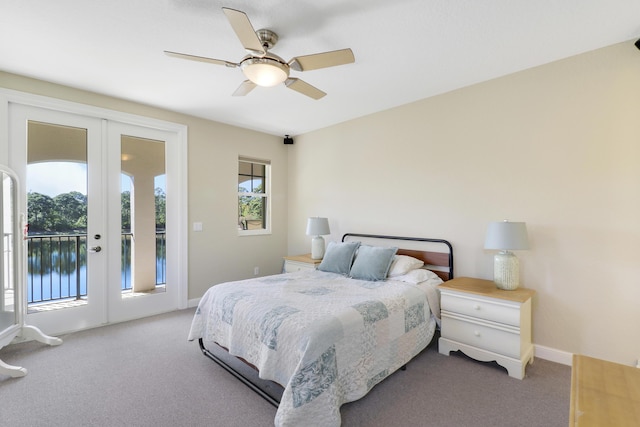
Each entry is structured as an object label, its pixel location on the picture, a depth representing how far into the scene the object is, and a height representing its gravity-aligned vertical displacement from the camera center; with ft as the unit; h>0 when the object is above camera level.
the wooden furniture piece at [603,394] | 3.10 -2.12
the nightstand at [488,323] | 8.03 -3.13
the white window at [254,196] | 16.05 +1.01
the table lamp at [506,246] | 8.55 -0.94
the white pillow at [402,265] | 10.61 -1.85
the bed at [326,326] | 5.94 -2.70
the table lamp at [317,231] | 14.10 -0.79
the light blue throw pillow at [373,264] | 10.52 -1.78
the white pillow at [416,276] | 10.08 -2.16
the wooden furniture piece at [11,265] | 8.80 -1.43
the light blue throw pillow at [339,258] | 11.53 -1.71
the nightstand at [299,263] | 13.58 -2.26
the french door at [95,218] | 10.39 -0.09
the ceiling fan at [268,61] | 6.24 +3.49
